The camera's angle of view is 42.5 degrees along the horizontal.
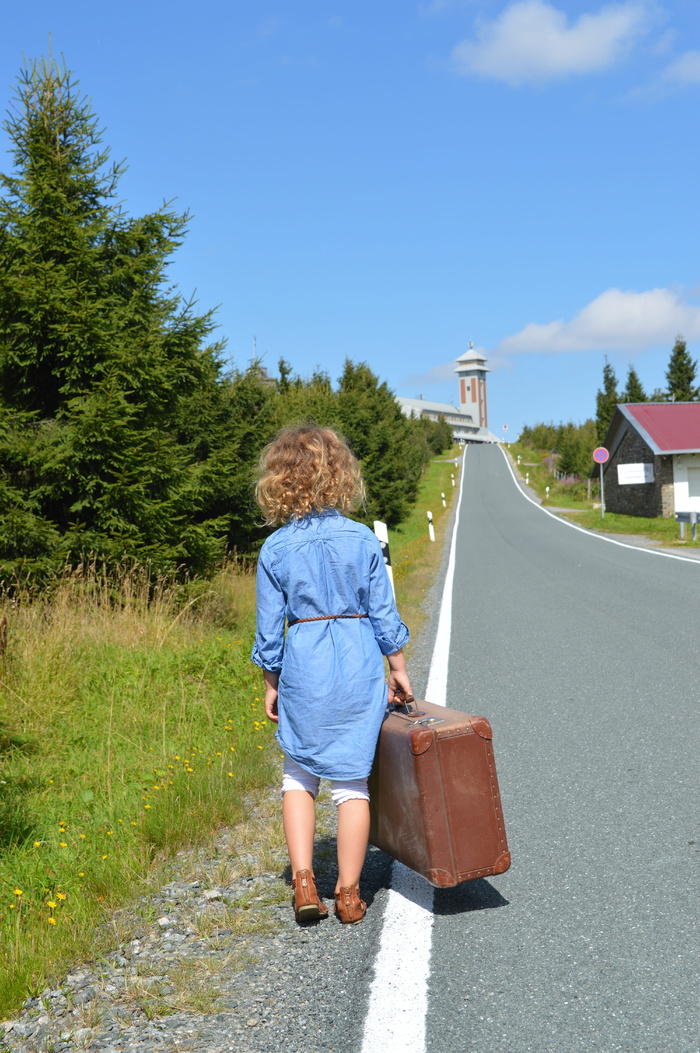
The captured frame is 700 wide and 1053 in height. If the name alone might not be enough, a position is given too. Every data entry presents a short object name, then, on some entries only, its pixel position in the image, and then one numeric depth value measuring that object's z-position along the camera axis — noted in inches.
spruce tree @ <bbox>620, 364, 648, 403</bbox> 2623.0
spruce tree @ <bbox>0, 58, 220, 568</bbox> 376.5
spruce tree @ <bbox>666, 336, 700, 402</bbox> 2450.8
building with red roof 1386.6
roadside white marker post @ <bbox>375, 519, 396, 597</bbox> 390.3
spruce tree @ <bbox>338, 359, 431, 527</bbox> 1407.5
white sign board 1418.6
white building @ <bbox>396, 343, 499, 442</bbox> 7106.3
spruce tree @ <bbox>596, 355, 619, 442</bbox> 2714.1
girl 133.0
